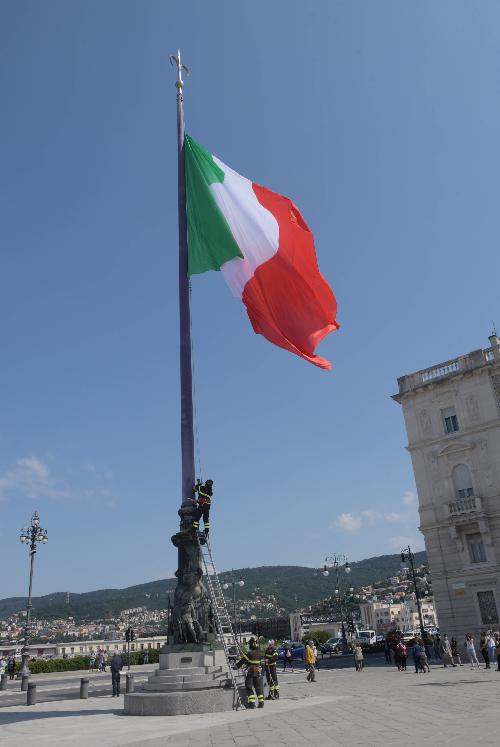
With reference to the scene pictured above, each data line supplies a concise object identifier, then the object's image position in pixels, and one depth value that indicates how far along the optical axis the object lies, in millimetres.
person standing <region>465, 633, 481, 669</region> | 26547
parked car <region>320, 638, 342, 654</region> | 56300
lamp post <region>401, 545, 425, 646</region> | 45306
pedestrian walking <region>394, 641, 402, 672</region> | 27716
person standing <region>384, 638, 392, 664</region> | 34878
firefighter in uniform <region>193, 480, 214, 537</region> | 16531
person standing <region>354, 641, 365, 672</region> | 30047
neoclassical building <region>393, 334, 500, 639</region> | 34750
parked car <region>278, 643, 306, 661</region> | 50325
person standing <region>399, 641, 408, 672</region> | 27583
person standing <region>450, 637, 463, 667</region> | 28719
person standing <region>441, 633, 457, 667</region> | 27953
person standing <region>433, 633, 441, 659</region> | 33700
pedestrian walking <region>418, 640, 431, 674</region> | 25375
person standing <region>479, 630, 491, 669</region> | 24923
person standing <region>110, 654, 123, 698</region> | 22605
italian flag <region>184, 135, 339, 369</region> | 17438
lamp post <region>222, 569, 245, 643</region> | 42594
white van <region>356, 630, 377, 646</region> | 70562
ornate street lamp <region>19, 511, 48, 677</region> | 38828
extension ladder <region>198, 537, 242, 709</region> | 15844
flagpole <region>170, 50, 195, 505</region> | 16969
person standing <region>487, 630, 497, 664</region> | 25781
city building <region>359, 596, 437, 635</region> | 194000
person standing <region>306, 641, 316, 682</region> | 24500
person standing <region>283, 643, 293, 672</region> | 36344
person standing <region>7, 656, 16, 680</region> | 40209
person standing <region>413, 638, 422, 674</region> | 25431
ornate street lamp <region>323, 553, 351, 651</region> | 45250
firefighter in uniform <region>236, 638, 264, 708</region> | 14562
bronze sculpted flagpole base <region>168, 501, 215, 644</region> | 15562
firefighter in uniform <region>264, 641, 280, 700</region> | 16716
